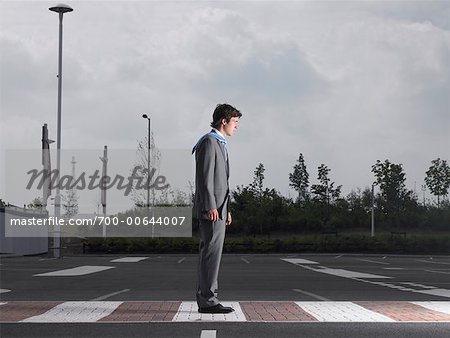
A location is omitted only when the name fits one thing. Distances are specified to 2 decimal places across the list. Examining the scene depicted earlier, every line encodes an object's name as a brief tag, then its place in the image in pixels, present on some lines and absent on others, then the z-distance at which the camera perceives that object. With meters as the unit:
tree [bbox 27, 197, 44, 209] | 65.20
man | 8.45
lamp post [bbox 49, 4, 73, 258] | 32.28
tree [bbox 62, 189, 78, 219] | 61.67
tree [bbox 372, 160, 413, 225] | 78.25
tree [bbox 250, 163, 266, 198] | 77.21
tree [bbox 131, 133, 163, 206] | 55.32
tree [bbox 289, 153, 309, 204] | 106.81
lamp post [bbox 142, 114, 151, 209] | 54.86
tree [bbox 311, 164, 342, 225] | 81.94
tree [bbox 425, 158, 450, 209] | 83.19
